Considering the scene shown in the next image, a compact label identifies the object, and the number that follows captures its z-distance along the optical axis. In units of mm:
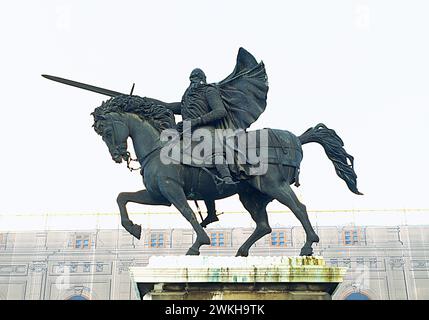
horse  6141
